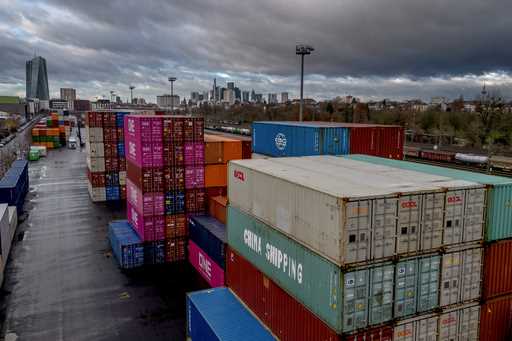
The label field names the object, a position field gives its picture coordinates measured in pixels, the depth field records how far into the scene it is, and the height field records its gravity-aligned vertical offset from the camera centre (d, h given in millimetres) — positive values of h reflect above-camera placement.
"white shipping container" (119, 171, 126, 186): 50156 -7047
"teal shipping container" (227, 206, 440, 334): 11219 -4886
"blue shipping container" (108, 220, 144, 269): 28031 -9082
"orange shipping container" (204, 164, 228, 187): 30316 -4043
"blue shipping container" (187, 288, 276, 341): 15148 -8000
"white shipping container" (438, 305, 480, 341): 12805 -6505
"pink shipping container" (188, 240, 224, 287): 23145 -9112
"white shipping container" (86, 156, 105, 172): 48491 -5149
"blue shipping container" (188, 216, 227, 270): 22656 -7025
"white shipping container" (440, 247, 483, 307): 12617 -4854
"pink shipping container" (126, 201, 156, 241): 28531 -7615
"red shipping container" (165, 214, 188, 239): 29266 -7629
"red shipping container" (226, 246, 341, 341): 12523 -6635
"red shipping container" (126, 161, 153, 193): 28078 -4001
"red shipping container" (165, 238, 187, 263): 29453 -9425
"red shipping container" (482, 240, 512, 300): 13225 -4812
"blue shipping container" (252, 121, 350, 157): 23203 -1015
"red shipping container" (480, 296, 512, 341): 13539 -6668
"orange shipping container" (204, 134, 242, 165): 30500 -2143
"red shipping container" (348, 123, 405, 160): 23969 -1013
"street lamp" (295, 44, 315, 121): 45375 +8345
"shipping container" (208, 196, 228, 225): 27431 -6015
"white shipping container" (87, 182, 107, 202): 48719 -8869
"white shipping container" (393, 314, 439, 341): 12109 -6313
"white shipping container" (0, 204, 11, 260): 27697 -8023
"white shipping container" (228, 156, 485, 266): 11055 -2581
